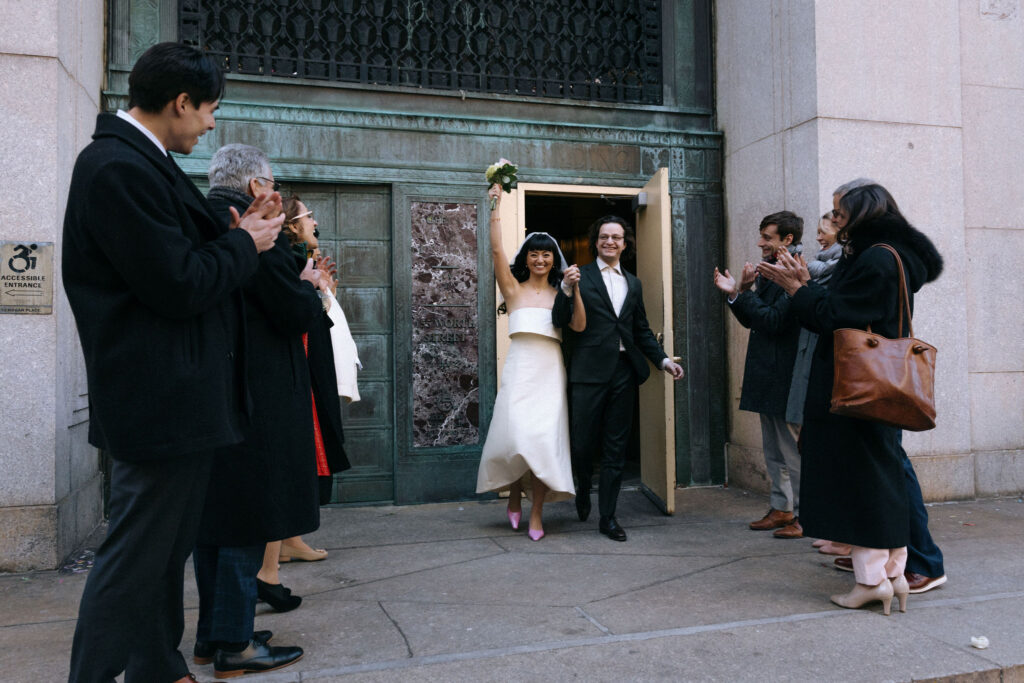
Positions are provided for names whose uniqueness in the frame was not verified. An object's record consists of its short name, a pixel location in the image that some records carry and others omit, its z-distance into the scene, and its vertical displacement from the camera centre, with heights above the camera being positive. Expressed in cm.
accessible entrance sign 461 +51
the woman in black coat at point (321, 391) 392 -16
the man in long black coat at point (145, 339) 218 +7
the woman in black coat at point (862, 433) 359 -38
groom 528 -4
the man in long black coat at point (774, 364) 517 -6
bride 512 -25
